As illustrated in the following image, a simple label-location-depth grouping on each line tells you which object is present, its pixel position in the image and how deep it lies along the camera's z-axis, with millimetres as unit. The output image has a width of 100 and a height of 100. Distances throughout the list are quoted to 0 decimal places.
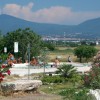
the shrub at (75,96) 10334
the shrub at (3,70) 14659
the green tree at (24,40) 43344
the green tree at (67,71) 22453
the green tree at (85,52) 49344
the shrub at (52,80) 20766
